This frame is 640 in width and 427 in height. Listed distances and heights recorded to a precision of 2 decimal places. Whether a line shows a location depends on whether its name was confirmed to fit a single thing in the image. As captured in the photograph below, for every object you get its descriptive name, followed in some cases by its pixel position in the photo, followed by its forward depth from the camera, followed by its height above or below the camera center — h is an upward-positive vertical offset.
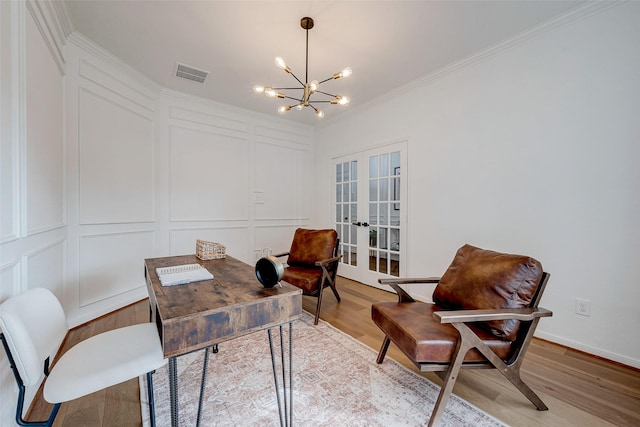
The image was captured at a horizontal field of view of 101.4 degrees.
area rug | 1.43 -1.14
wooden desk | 0.98 -0.41
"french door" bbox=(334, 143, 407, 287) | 3.60 -0.02
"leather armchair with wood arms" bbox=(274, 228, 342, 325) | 2.74 -0.61
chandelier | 2.14 +1.09
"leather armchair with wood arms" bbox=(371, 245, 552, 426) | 1.37 -0.68
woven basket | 2.08 -0.33
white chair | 0.98 -0.66
